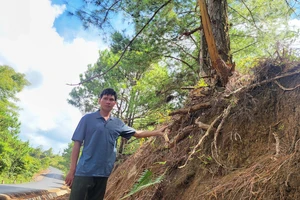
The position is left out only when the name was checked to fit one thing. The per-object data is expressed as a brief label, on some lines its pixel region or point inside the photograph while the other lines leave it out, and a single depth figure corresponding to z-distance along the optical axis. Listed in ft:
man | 10.18
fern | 10.73
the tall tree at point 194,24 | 17.03
